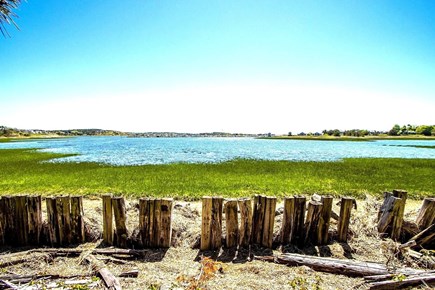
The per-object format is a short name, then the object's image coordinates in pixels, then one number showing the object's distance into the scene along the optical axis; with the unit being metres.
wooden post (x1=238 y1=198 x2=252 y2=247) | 6.32
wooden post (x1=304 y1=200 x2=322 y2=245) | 6.51
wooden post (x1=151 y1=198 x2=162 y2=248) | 6.30
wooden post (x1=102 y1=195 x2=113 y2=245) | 6.45
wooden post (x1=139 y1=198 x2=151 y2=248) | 6.33
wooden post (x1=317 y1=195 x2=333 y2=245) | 6.54
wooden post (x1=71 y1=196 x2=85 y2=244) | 6.45
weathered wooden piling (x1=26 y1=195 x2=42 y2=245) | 6.43
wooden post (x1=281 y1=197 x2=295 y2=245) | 6.43
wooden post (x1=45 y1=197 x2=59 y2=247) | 6.41
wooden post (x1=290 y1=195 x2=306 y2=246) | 6.42
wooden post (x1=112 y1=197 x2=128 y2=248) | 6.35
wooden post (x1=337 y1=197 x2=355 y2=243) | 6.62
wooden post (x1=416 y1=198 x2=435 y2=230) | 6.53
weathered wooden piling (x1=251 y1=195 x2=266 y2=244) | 6.39
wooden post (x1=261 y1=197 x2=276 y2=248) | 6.30
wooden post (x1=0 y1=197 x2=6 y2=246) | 6.47
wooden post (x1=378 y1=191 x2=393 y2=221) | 7.16
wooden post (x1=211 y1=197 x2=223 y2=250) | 6.28
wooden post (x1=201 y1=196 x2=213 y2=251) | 6.33
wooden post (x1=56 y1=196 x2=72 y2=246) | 6.41
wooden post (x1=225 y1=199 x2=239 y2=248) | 6.32
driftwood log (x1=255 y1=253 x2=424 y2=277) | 5.13
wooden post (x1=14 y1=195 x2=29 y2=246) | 6.43
